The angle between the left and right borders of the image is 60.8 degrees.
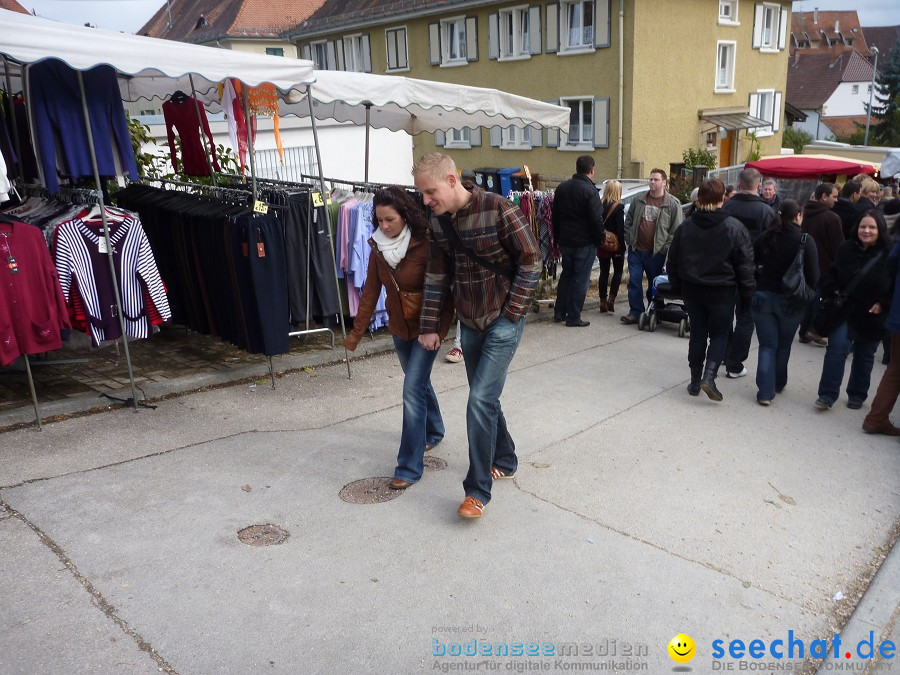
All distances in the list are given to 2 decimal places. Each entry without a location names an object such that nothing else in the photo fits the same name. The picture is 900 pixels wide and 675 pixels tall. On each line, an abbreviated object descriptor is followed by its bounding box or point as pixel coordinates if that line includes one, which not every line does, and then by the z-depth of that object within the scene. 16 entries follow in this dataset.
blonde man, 4.11
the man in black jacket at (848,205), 8.27
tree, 55.50
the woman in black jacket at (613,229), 9.45
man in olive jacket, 8.95
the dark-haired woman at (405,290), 4.56
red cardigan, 5.37
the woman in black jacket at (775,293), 6.32
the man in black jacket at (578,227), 8.84
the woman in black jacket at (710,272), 6.32
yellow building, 24.20
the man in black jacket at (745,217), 7.15
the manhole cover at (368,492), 4.71
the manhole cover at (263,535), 4.20
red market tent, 12.23
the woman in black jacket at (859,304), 5.97
